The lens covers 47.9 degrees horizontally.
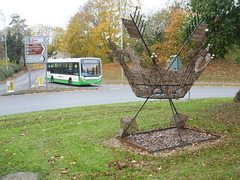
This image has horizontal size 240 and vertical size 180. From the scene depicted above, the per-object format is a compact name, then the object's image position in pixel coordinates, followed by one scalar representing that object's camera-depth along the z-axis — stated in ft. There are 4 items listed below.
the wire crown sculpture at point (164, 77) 20.42
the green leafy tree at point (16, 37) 202.69
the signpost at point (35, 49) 76.79
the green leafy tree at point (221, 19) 32.68
